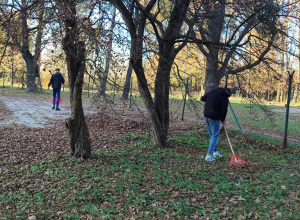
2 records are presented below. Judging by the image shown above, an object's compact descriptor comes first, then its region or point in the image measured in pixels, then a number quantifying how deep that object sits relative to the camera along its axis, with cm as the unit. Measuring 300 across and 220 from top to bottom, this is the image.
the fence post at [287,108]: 668
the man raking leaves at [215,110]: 575
